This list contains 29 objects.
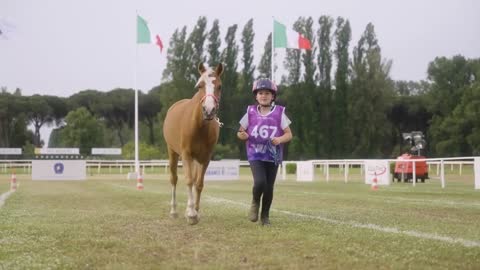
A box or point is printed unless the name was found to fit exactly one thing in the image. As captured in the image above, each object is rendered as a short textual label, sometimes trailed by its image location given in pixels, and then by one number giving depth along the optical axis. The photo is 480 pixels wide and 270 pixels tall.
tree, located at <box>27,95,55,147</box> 85.12
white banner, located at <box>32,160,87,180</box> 32.09
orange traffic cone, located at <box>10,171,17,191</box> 19.86
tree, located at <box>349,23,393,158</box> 65.00
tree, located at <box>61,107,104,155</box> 74.25
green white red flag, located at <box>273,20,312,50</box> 34.38
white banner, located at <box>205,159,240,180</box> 33.62
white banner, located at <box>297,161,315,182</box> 31.69
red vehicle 26.58
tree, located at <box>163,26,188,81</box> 66.00
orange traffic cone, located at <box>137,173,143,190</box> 19.94
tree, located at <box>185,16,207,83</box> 66.06
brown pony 7.68
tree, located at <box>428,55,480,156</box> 63.75
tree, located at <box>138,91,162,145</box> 89.42
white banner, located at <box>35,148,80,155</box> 43.00
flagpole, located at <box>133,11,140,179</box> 38.79
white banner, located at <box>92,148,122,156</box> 66.62
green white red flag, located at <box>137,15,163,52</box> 38.59
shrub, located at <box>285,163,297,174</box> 42.44
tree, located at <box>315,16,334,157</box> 66.25
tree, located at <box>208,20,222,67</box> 68.25
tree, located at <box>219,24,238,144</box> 67.19
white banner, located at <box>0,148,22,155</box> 66.31
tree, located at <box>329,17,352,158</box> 65.75
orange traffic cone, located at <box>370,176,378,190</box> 19.81
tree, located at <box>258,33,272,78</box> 70.38
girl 7.64
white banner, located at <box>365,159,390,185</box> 24.62
